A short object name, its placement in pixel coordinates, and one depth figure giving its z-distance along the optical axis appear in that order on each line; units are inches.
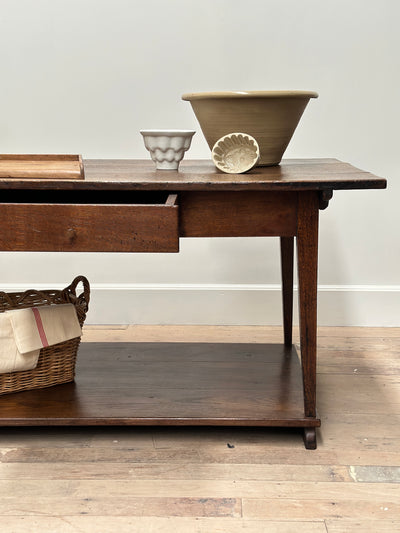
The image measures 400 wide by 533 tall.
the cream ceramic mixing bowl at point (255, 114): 64.7
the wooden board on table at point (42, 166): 57.1
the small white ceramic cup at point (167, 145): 63.8
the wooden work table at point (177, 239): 54.3
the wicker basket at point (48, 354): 68.2
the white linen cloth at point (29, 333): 65.4
